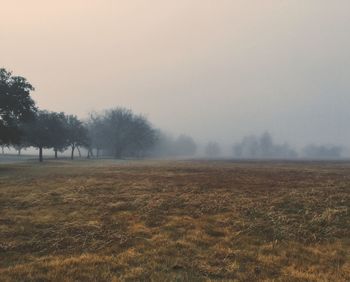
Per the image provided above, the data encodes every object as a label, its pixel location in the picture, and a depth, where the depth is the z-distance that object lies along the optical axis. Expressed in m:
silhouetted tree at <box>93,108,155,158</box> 124.19
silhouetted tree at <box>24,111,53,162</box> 71.06
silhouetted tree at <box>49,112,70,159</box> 74.64
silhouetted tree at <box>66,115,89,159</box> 94.38
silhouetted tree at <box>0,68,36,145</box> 47.81
